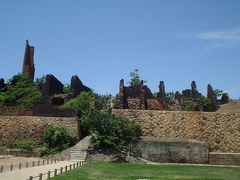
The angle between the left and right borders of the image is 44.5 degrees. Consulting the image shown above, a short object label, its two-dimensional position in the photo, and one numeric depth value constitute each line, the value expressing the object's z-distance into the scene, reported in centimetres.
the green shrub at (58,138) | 2605
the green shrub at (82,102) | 3702
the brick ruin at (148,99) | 3778
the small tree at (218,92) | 5492
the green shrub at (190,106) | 4348
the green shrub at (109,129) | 2450
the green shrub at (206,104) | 4344
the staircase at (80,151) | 2308
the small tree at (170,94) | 7252
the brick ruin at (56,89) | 4666
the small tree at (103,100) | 4406
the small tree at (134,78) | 6037
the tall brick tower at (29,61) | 5669
